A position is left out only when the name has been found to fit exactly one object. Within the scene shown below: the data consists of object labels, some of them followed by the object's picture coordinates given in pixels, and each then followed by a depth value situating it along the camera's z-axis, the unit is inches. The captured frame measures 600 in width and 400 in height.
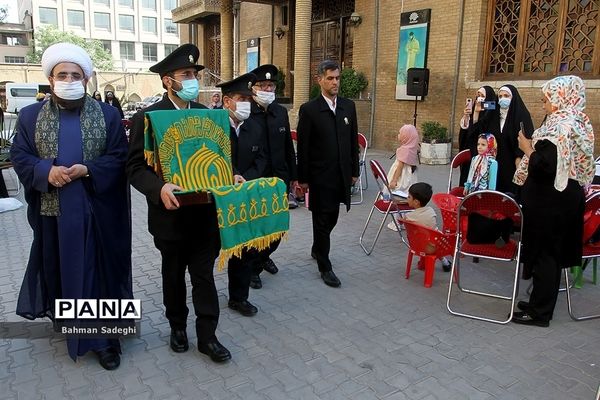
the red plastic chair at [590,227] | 144.9
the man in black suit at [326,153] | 164.1
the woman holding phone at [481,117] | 196.1
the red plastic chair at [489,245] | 138.8
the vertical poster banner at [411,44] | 458.3
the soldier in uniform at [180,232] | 109.8
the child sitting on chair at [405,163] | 234.7
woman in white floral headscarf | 129.5
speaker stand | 459.8
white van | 1200.8
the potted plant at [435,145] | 437.4
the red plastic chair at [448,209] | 174.6
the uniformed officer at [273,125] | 151.3
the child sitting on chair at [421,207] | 176.2
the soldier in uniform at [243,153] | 137.0
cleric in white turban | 108.6
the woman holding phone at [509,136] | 189.3
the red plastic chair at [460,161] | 204.2
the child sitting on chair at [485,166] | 179.8
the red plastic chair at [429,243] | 161.2
